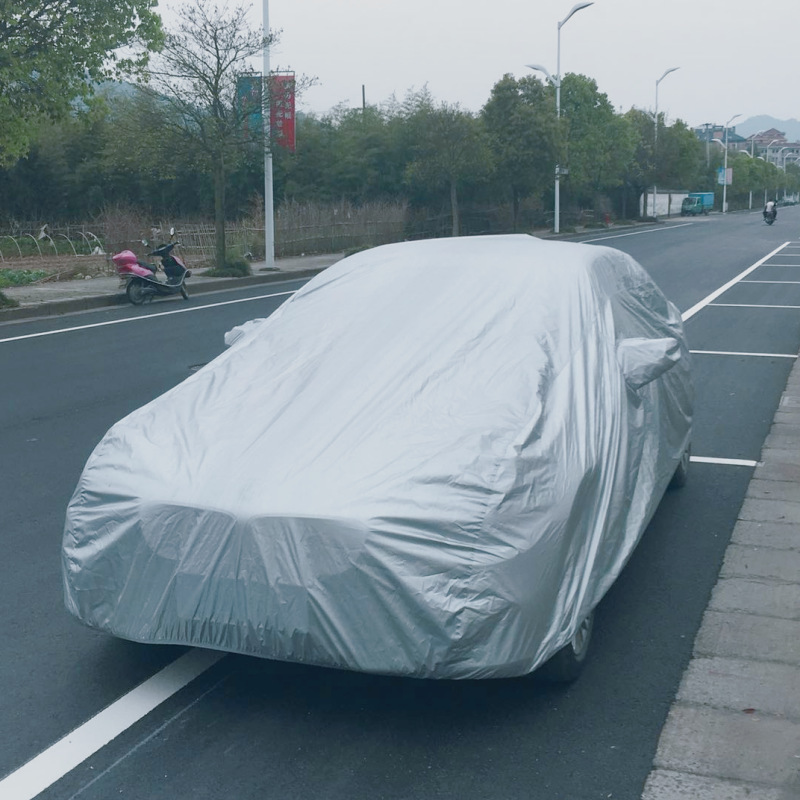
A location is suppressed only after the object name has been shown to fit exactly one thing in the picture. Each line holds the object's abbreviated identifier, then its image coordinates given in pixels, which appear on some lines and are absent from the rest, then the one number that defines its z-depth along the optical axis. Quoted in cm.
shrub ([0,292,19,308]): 1747
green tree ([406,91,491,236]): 3750
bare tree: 2316
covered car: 364
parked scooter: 1897
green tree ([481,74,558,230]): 4319
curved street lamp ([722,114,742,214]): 10869
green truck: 9494
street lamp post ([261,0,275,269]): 2384
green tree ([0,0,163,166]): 1634
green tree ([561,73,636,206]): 5288
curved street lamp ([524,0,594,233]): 4703
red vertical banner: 2391
